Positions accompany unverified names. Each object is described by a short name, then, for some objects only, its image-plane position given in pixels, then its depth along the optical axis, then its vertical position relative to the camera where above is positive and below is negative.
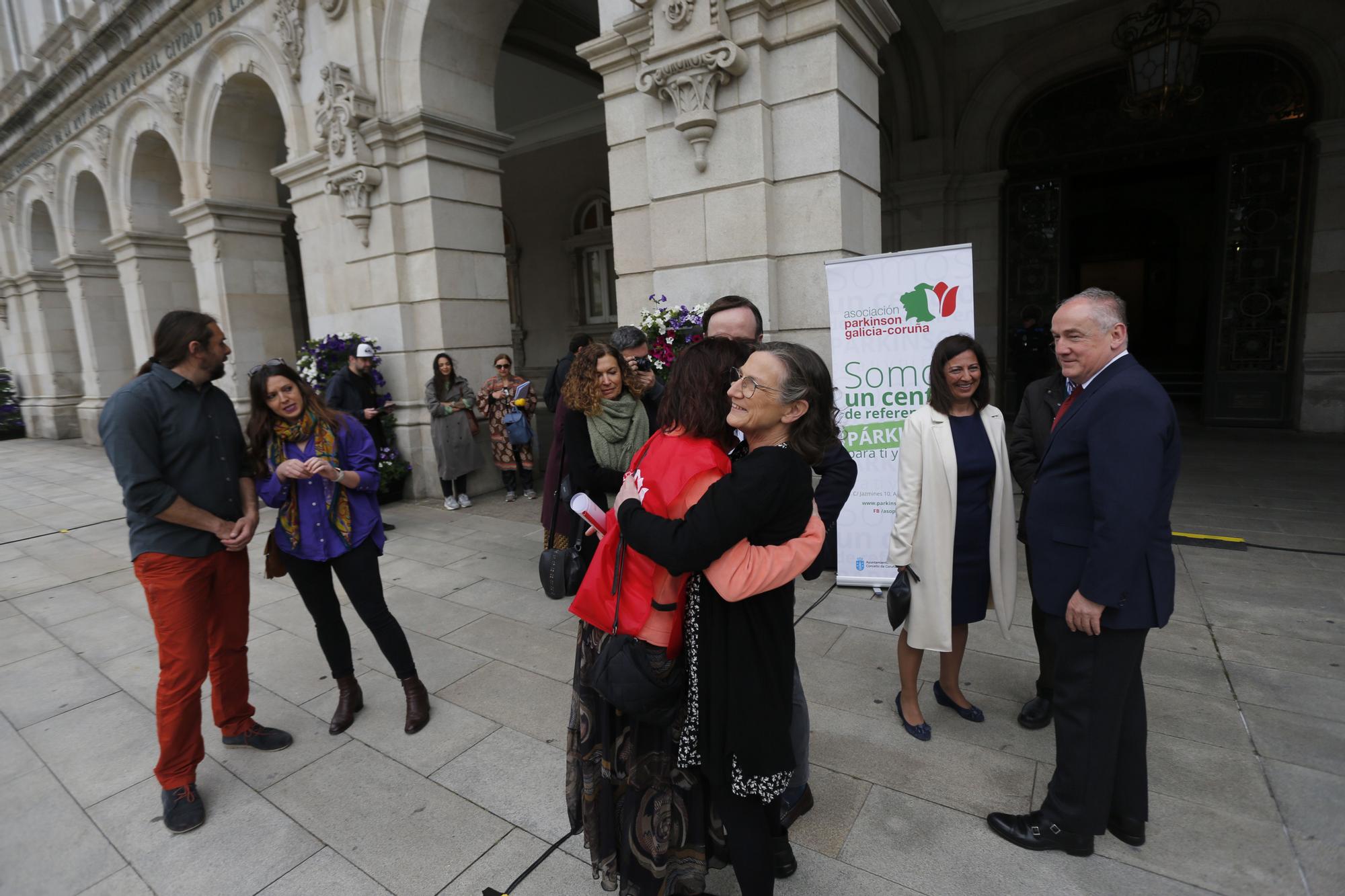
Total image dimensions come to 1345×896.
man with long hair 2.74 -0.52
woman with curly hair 3.59 -0.34
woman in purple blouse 3.16 -0.62
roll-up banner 4.35 -0.07
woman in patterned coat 8.02 -0.59
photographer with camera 3.91 +0.01
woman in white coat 2.98 -0.76
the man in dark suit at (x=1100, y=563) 2.10 -0.73
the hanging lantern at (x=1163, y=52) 6.53 +2.71
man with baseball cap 7.16 -0.21
